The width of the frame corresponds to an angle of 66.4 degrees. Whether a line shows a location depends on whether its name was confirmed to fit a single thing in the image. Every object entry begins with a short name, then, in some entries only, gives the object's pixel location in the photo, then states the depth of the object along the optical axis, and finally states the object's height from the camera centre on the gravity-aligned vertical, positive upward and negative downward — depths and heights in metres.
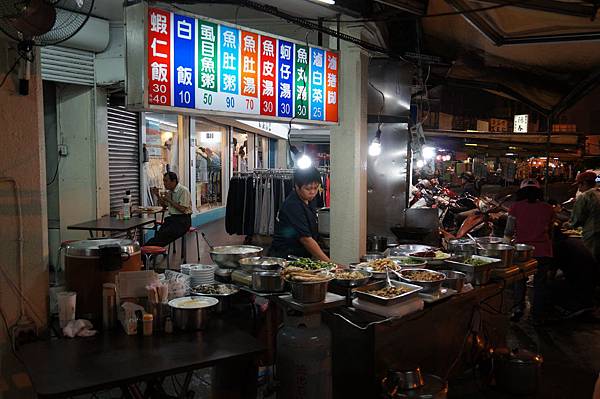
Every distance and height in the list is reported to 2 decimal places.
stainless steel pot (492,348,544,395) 4.86 -2.09
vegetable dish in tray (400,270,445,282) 4.48 -1.00
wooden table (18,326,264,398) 2.58 -1.16
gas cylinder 3.55 -1.43
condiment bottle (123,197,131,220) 8.68 -0.67
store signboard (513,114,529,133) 20.70 +2.40
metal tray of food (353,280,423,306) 3.88 -1.04
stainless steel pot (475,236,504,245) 6.26 -0.90
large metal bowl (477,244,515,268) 5.64 -0.95
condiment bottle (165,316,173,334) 3.38 -1.11
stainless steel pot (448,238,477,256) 5.82 -0.93
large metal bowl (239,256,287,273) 4.32 -0.85
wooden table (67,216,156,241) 7.52 -0.85
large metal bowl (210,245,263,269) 4.63 -0.82
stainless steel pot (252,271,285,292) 3.97 -0.92
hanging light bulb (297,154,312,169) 8.22 +0.26
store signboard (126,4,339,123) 4.19 +1.12
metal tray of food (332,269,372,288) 4.30 -0.98
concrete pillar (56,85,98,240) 8.78 +0.57
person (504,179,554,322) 7.18 -0.86
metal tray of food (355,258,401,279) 4.68 -0.98
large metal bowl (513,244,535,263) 6.12 -1.04
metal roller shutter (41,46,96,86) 8.03 +1.99
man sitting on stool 9.10 -0.74
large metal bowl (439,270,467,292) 4.66 -1.07
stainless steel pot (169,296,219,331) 3.41 -1.05
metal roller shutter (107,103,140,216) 9.69 +0.46
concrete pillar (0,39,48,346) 3.36 -0.20
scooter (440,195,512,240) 9.88 -0.97
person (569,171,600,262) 8.02 -0.65
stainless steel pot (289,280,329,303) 3.57 -0.91
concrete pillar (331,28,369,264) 6.86 +0.24
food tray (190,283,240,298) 3.92 -1.03
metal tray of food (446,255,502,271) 5.12 -0.99
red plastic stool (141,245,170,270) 7.72 -1.28
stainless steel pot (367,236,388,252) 7.80 -1.17
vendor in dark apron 5.15 -0.52
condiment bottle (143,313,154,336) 3.32 -1.08
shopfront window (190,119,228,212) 14.58 +0.45
